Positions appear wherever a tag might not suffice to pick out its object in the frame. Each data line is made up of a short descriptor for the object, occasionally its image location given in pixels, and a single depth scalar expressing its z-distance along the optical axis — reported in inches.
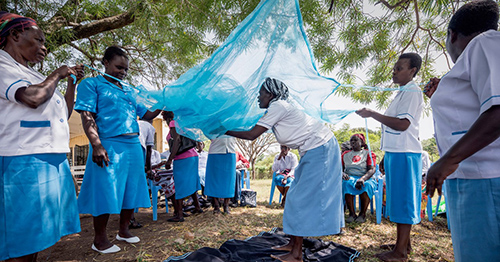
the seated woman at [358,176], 193.2
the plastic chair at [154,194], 195.9
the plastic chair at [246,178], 306.0
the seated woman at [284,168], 259.4
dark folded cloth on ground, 110.6
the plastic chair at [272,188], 276.3
